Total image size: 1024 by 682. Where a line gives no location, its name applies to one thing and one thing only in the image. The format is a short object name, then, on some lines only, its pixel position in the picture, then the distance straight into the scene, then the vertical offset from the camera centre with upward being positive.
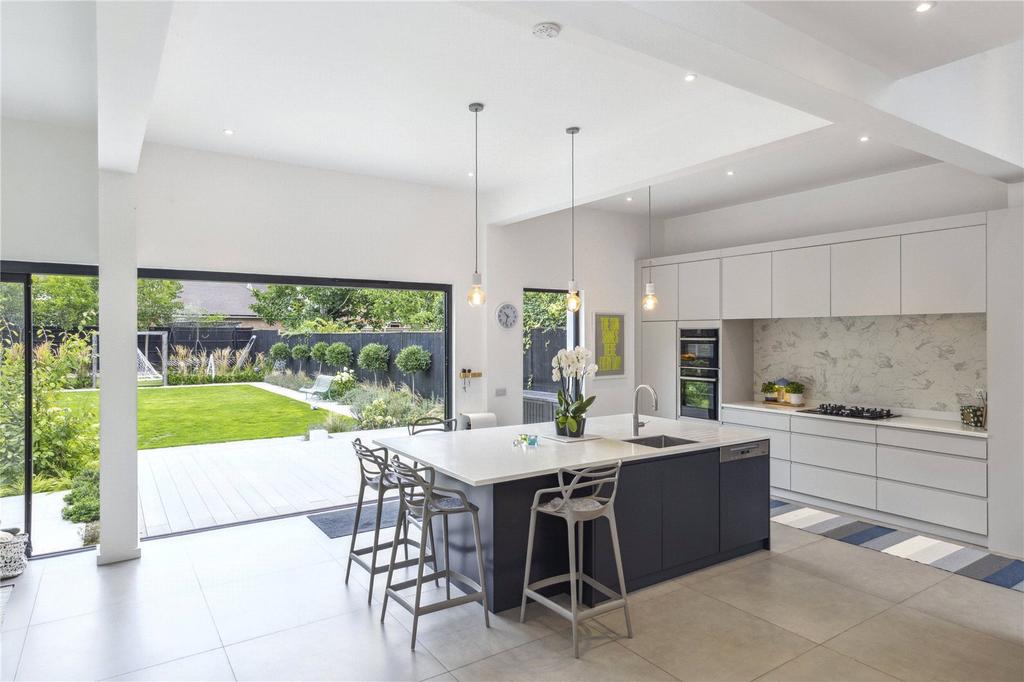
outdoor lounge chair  5.41 -0.46
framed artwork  6.87 -0.07
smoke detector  2.48 +1.29
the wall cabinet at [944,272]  4.33 +0.49
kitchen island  3.26 -0.97
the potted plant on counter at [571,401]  4.03 -0.43
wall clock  6.16 +0.23
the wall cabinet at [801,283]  5.32 +0.50
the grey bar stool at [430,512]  3.07 -0.94
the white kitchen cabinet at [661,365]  6.66 -0.30
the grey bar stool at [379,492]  3.41 -0.92
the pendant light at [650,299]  5.00 +0.33
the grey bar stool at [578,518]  2.98 -0.91
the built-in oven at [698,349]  6.21 -0.11
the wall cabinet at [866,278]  4.84 +0.50
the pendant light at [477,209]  3.92 +1.31
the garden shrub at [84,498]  4.33 -1.15
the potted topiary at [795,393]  5.88 -0.54
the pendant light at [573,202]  4.38 +1.14
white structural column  4.00 -0.21
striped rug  3.87 -1.50
